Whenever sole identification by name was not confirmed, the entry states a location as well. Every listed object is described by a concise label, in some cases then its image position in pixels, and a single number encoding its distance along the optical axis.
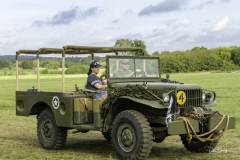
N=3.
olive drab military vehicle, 8.47
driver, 9.89
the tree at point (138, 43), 71.04
